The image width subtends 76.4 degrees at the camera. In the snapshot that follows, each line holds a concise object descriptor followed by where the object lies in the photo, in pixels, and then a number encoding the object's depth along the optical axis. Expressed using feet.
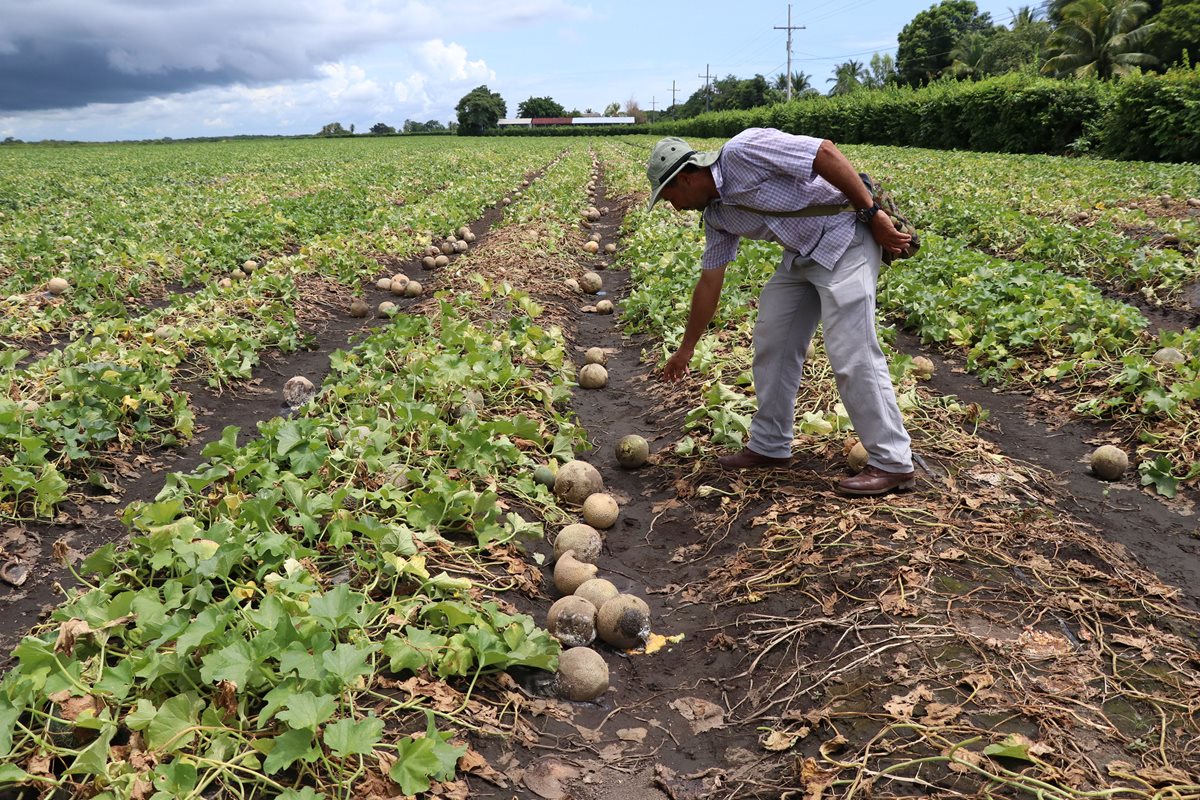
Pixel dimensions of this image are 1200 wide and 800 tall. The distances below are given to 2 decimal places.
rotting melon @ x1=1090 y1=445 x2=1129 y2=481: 15.48
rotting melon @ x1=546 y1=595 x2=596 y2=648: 11.05
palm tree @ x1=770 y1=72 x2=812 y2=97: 318.86
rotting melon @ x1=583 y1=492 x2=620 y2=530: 14.20
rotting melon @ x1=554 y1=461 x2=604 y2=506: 14.75
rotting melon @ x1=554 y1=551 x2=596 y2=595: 12.09
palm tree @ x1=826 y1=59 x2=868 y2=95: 294.66
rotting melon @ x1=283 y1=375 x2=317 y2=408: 20.44
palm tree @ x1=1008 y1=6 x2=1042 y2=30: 226.71
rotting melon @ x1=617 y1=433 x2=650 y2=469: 16.83
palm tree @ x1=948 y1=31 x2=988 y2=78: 223.92
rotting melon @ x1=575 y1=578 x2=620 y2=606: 11.53
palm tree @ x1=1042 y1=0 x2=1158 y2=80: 128.16
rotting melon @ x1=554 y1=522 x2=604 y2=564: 12.85
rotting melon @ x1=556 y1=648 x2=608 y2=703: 10.21
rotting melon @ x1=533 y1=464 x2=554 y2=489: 15.30
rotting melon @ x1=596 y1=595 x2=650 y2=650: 11.10
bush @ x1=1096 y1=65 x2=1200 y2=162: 60.80
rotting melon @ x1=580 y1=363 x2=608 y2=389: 21.50
